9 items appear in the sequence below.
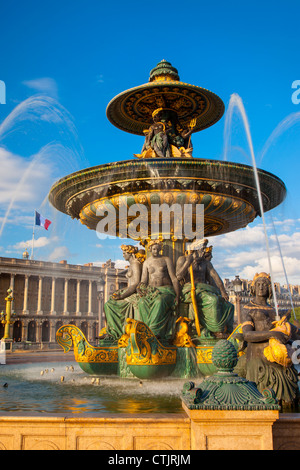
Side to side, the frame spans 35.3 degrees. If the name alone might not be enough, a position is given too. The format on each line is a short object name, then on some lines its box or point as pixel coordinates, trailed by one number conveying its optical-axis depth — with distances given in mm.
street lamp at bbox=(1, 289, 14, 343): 31552
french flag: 40219
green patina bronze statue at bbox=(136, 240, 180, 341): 7965
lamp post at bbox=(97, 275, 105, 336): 20781
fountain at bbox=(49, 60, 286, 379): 7855
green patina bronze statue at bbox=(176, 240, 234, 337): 8289
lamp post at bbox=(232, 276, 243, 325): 16009
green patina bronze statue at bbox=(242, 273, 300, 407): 5035
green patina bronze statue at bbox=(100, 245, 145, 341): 8781
